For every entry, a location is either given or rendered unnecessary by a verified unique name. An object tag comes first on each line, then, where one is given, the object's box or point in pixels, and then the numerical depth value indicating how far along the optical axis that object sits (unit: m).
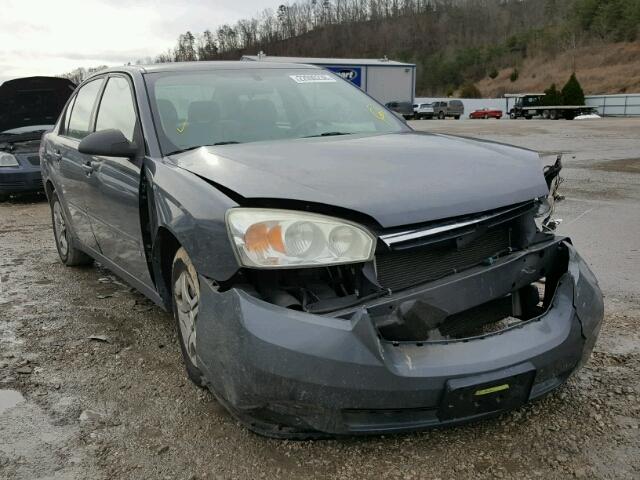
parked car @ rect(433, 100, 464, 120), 58.47
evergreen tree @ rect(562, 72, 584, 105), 56.69
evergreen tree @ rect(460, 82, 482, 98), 85.12
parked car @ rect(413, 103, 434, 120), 57.12
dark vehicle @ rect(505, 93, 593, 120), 52.59
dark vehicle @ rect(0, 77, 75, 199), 9.41
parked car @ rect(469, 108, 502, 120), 58.47
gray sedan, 2.12
